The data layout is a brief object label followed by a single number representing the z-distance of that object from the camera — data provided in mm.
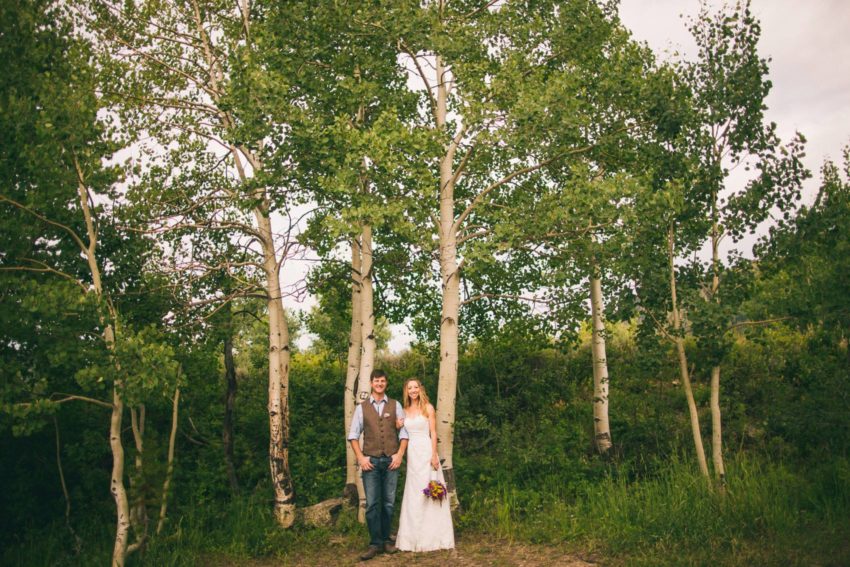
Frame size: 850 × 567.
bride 8312
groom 8336
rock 9961
